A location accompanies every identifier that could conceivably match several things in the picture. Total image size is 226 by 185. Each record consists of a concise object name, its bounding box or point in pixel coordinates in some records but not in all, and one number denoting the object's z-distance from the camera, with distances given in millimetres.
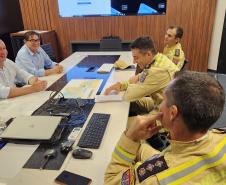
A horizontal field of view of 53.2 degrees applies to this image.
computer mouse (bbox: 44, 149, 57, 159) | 1159
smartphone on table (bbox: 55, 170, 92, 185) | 995
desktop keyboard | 1263
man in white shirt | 1959
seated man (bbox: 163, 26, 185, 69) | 3033
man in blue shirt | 2645
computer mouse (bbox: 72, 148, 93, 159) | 1156
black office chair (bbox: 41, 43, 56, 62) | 3551
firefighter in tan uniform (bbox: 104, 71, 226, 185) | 748
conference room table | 1034
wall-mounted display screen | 4426
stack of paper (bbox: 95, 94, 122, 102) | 1815
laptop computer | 1277
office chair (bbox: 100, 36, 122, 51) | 4031
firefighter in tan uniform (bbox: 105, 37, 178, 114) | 1876
